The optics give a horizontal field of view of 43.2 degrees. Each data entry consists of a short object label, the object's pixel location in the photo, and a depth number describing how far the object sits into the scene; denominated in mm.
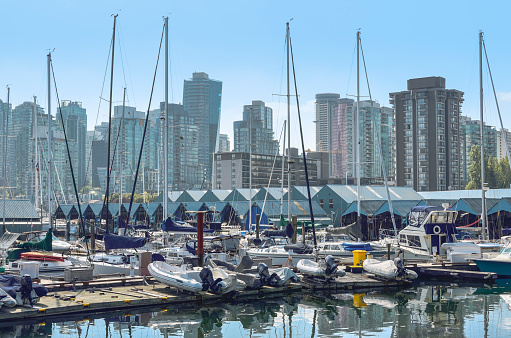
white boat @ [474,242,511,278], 39812
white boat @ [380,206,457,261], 45312
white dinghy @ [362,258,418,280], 37500
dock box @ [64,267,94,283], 33375
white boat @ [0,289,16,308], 26555
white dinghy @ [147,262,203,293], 31016
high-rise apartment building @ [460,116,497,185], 185625
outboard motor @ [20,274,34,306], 27500
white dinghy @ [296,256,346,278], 36594
